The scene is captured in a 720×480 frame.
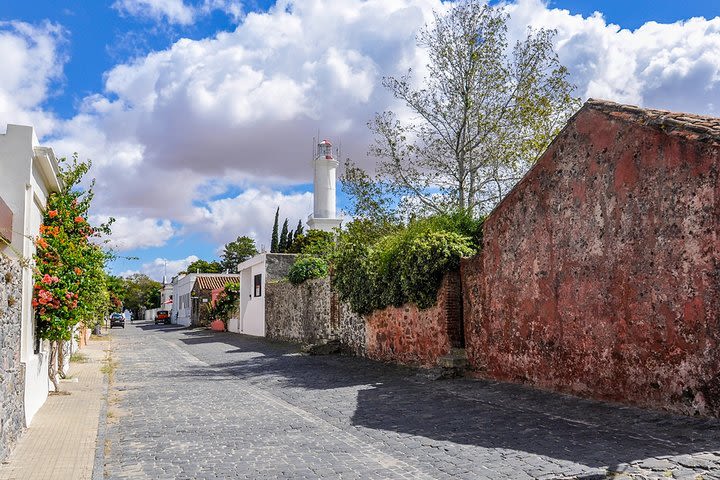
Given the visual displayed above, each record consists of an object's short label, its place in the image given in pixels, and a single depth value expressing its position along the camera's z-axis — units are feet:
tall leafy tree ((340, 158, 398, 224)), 60.59
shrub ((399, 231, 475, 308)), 44.96
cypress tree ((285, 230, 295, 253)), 193.73
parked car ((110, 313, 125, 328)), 168.31
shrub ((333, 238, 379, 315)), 56.70
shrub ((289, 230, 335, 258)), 78.59
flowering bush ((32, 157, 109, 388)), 33.24
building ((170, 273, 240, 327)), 155.63
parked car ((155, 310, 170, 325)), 214.90
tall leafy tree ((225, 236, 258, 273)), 242.58
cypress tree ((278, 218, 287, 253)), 199.00
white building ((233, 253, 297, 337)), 101.71
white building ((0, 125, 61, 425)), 28.02
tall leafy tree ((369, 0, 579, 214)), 56.75
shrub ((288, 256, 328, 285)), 78.79
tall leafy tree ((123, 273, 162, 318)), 305.73
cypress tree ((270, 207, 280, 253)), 200.32
